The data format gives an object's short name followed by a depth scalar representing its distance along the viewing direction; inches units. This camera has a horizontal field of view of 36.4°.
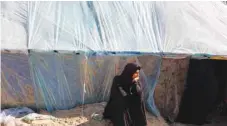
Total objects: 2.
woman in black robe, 200.1
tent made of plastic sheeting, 226.7
